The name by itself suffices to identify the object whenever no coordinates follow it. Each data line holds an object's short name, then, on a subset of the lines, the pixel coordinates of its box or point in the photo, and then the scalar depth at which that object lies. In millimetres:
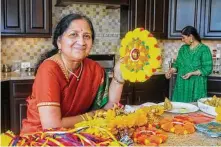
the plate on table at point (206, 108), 1550
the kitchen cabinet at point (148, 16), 3641
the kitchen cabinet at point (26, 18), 3100
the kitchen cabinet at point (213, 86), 3618
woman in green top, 3350
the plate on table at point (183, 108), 1617
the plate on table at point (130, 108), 1540
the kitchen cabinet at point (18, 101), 2957
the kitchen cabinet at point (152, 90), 3580
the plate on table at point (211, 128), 1186
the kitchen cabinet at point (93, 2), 3241
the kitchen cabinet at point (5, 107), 2906
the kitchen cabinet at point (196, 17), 3770
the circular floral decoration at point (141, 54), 1217
